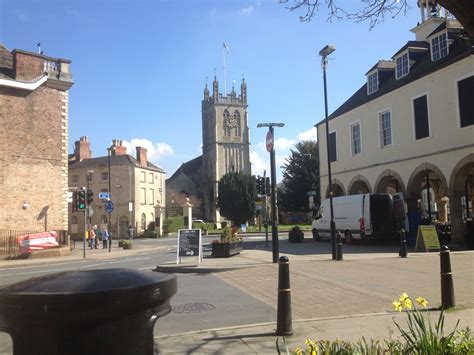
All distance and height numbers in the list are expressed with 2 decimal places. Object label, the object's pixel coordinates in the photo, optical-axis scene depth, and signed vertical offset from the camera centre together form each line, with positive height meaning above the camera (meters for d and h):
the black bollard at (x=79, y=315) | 2.10 -0.43
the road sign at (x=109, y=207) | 31.08 +0.92
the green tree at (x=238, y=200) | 79.26 +3.00
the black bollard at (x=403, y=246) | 16.63 -1.15
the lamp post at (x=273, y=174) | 15.77 +1.49
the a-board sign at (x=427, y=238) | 19.58 -1.05
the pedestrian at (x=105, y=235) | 34.53 -1.03
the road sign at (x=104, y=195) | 31.62 +1.74
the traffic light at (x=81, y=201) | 25.75 +1.12
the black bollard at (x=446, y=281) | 7.48 -1.10
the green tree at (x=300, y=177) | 63.91 +5.39
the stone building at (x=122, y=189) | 60.22 +4.05
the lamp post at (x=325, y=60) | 17.12 +5.78
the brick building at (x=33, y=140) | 26.28 +4.78
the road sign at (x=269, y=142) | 16.53 +2.63
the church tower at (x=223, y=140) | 100.25 +16.78
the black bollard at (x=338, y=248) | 16.05 -1.12
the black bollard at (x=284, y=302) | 6.36 -1.16
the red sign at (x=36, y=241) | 24.92 -1.00
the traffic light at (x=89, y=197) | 26.10 +1.35
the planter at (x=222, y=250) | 18.55 -1.25
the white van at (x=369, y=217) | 24.25 -0.12
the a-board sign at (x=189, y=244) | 16.62 -0.89
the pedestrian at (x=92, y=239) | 34.81 -1.31
